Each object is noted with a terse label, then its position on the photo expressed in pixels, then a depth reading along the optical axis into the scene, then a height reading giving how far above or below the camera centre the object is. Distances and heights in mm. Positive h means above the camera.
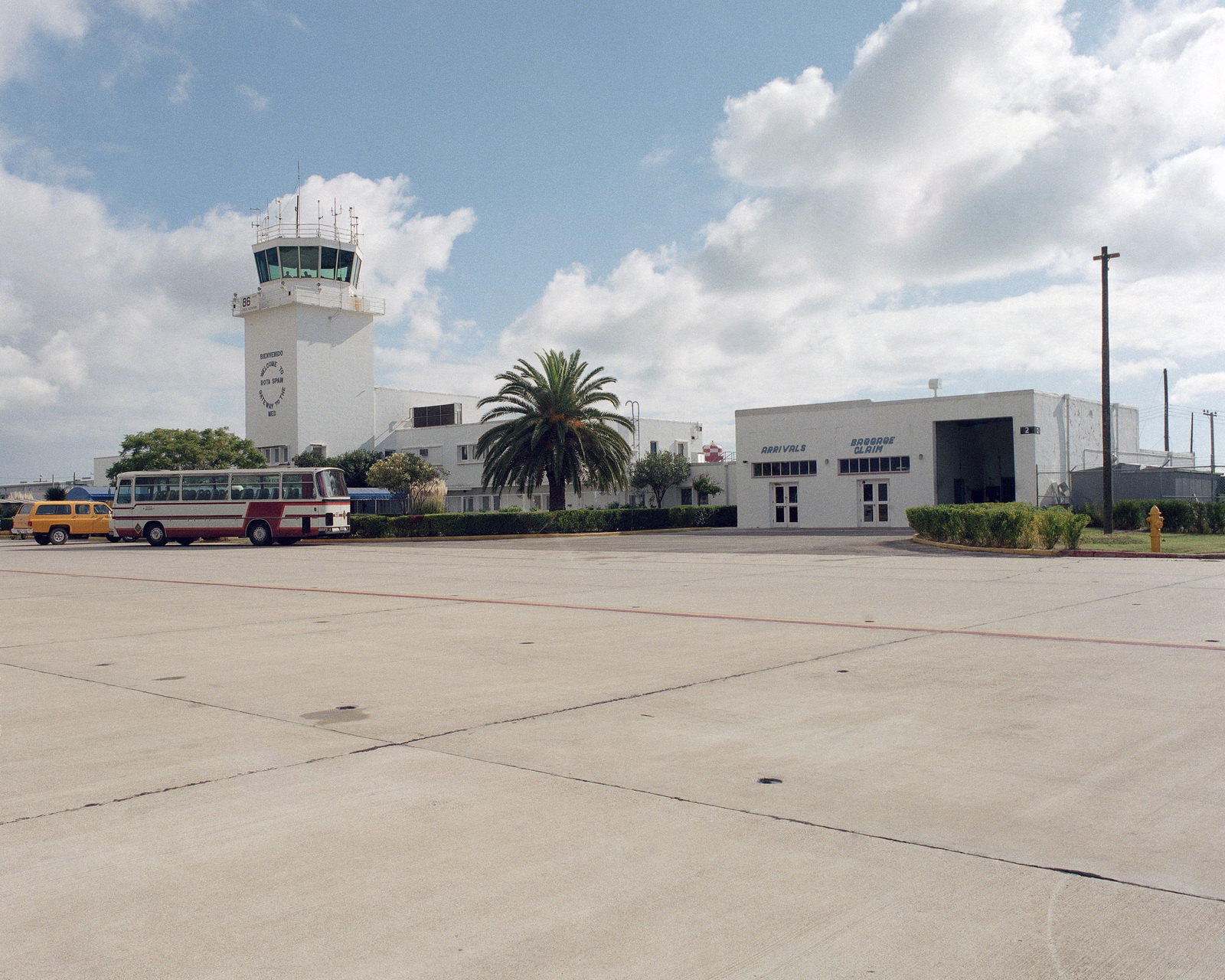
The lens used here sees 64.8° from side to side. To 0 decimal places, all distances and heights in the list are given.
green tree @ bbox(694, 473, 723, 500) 62906 +1317
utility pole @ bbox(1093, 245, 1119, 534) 30688 +3037
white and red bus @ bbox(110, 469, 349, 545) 39125 +351
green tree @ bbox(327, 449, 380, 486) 68062 +3300
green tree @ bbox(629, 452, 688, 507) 62000 +2273
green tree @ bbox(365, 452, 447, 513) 58634 +2270
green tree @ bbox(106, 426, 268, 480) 62906 +4106
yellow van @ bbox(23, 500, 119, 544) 45094 -325
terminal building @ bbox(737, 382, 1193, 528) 41438 +2346
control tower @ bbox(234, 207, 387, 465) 69500 +12108
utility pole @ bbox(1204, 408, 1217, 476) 81275 +6201
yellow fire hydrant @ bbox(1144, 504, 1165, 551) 23984 -651
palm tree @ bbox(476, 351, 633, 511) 43688 +3293
